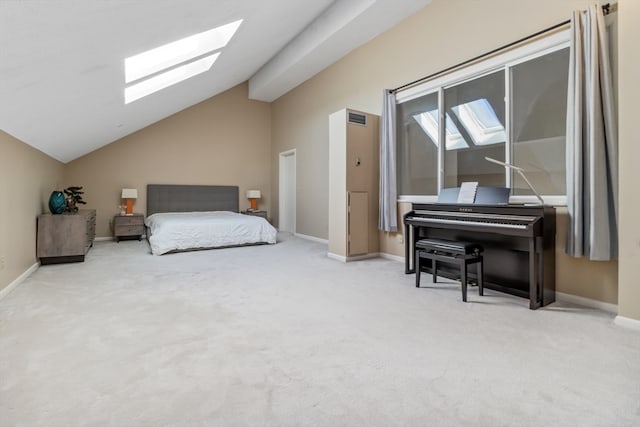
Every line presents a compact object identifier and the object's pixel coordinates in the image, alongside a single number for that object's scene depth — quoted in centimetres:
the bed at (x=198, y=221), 500
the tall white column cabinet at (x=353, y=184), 451
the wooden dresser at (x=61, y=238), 399
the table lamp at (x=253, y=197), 763
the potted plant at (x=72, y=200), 468
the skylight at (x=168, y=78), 387
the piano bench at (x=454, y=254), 283
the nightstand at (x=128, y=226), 604
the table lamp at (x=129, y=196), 635
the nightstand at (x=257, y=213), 749
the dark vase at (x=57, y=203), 423
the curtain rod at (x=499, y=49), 255
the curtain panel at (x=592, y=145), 246
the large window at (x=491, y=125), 304
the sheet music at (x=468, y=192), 319
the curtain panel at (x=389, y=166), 446
